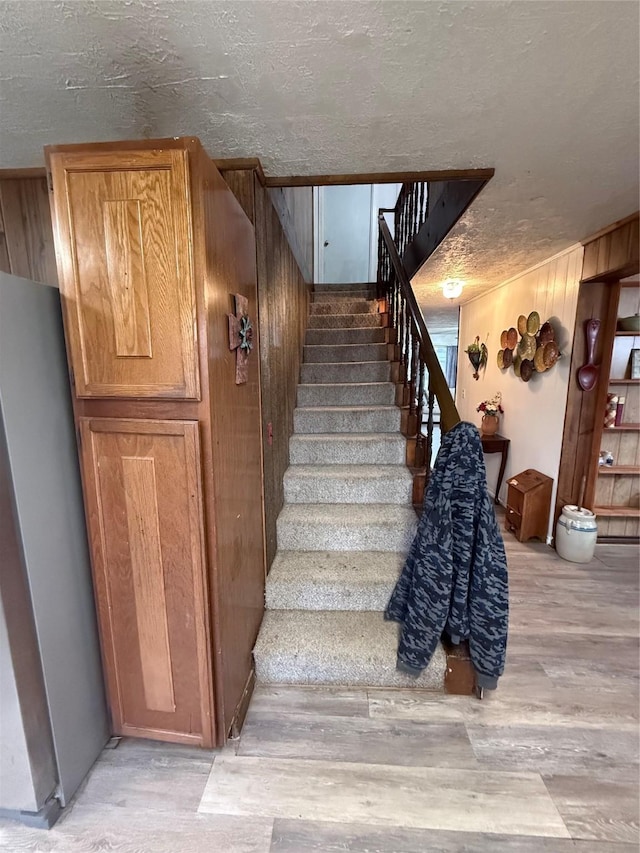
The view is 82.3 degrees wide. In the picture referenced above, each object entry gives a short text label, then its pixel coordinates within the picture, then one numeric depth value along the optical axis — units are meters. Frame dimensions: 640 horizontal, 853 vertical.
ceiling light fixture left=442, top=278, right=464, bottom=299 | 3.49
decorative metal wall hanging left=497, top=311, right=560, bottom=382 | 2.91
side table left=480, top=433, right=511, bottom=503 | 3.66
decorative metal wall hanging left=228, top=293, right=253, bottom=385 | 1.31
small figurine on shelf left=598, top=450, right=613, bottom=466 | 2.98
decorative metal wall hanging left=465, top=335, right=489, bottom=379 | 4.38
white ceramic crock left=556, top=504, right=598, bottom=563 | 2.69
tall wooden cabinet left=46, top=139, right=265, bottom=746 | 1.03
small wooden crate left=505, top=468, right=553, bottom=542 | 2.94
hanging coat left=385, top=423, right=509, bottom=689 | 1.49
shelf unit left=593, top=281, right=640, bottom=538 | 2.95
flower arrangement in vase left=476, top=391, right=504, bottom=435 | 3.88
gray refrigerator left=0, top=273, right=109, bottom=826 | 1.00
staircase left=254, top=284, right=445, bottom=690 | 1.64
